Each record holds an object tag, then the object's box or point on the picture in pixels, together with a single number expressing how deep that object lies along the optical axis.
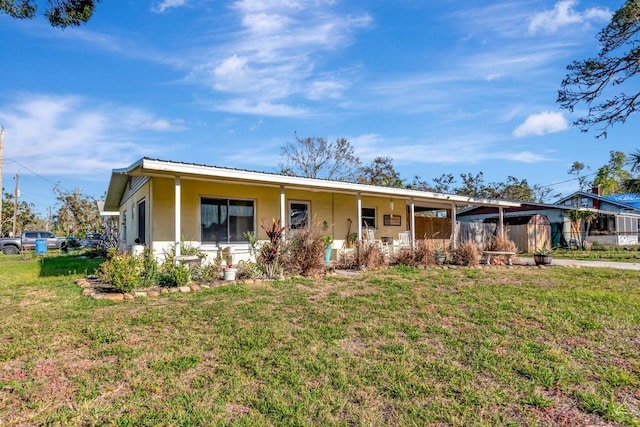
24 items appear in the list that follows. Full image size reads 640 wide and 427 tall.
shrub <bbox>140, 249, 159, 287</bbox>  6.83
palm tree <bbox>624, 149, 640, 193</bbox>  9.34
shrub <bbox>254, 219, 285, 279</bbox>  7.98
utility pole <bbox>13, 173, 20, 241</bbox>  27.25
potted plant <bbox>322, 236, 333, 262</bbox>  10.23
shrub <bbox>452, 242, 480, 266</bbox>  10.54
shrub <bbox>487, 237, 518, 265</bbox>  11.47
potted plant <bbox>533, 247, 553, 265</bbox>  11.48
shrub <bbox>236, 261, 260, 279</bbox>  7.80
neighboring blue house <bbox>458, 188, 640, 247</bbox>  20.72
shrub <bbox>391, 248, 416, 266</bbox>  10.19
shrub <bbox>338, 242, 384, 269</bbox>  9.48
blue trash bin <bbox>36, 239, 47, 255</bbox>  18.35
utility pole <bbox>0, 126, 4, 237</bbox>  20.25
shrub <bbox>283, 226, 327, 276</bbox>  8.32
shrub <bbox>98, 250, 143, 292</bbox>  6.24
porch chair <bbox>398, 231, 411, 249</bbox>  11.97
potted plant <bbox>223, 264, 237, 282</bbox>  7.46
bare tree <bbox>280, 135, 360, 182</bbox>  27.83
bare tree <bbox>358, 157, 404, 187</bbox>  28.84
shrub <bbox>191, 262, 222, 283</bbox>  7.41
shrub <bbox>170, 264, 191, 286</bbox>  6.75
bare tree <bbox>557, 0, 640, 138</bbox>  10.27
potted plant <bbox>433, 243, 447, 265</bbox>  10.61
